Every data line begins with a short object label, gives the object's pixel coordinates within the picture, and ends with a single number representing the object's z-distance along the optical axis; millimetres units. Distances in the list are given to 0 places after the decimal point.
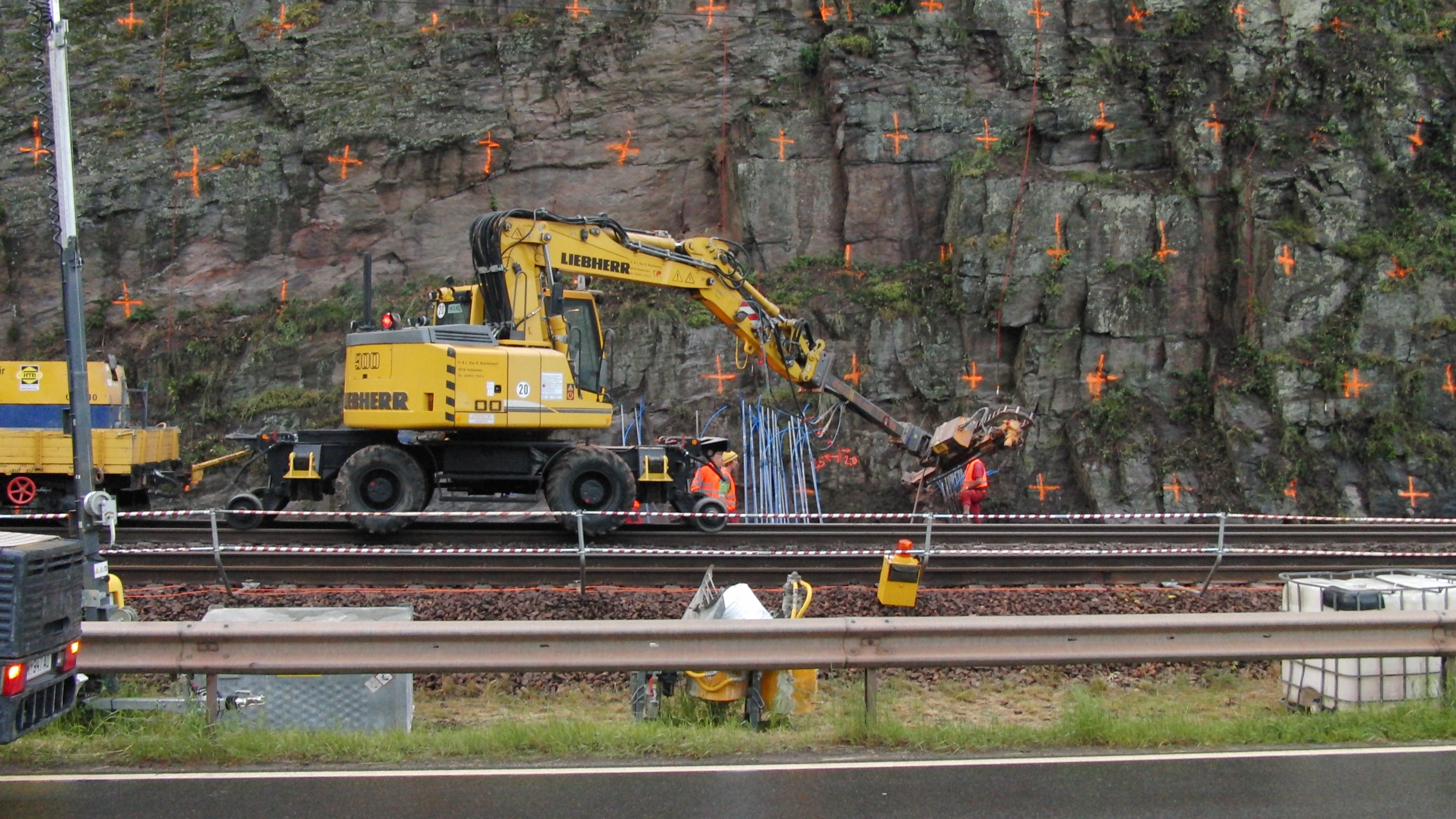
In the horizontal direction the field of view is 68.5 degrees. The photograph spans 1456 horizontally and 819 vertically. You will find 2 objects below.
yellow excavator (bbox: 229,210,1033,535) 12352
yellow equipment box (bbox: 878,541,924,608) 9133
